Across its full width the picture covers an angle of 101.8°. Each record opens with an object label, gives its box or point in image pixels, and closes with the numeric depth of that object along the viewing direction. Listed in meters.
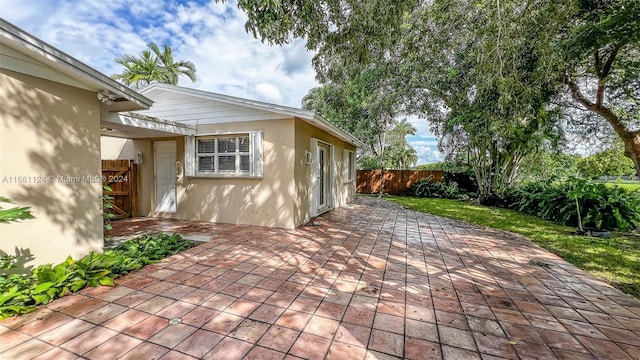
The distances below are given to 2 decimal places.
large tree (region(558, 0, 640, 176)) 4.65
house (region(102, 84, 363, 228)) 5.99
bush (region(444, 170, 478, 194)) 13.37
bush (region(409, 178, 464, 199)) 13.47
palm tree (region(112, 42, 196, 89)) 16.38
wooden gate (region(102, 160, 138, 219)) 7.16
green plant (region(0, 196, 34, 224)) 2.45
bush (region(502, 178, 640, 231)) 6.25
